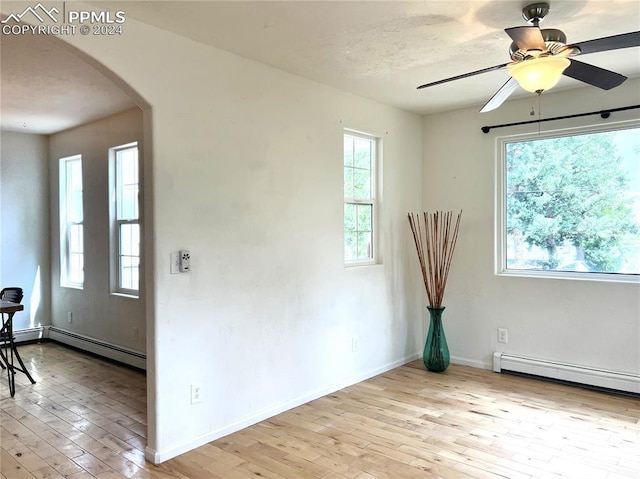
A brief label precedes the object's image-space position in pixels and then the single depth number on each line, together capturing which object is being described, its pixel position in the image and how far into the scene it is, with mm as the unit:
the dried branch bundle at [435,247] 4457
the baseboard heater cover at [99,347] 4541
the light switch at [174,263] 2740
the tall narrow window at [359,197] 4152
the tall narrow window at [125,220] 4770
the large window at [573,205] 3758
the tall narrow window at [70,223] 5566
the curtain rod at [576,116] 3676
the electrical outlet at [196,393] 2852
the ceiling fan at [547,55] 2035
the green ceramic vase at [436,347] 4324
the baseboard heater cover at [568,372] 3701
